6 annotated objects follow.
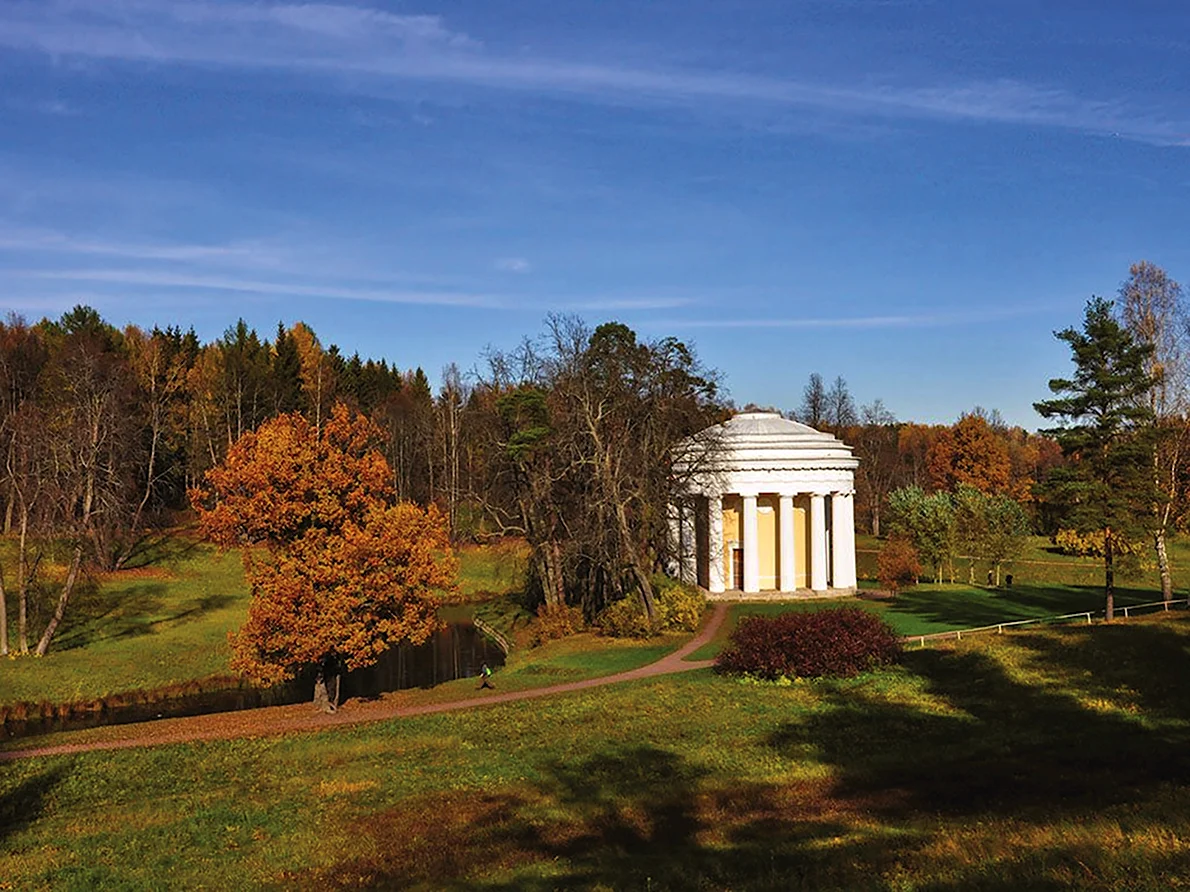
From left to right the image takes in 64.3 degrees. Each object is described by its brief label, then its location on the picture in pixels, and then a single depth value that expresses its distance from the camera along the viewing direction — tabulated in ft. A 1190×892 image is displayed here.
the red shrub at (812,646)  105.19
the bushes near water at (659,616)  144.97
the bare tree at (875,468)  334.65
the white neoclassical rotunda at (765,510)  179.63
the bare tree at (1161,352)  146.30
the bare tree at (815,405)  363.35
